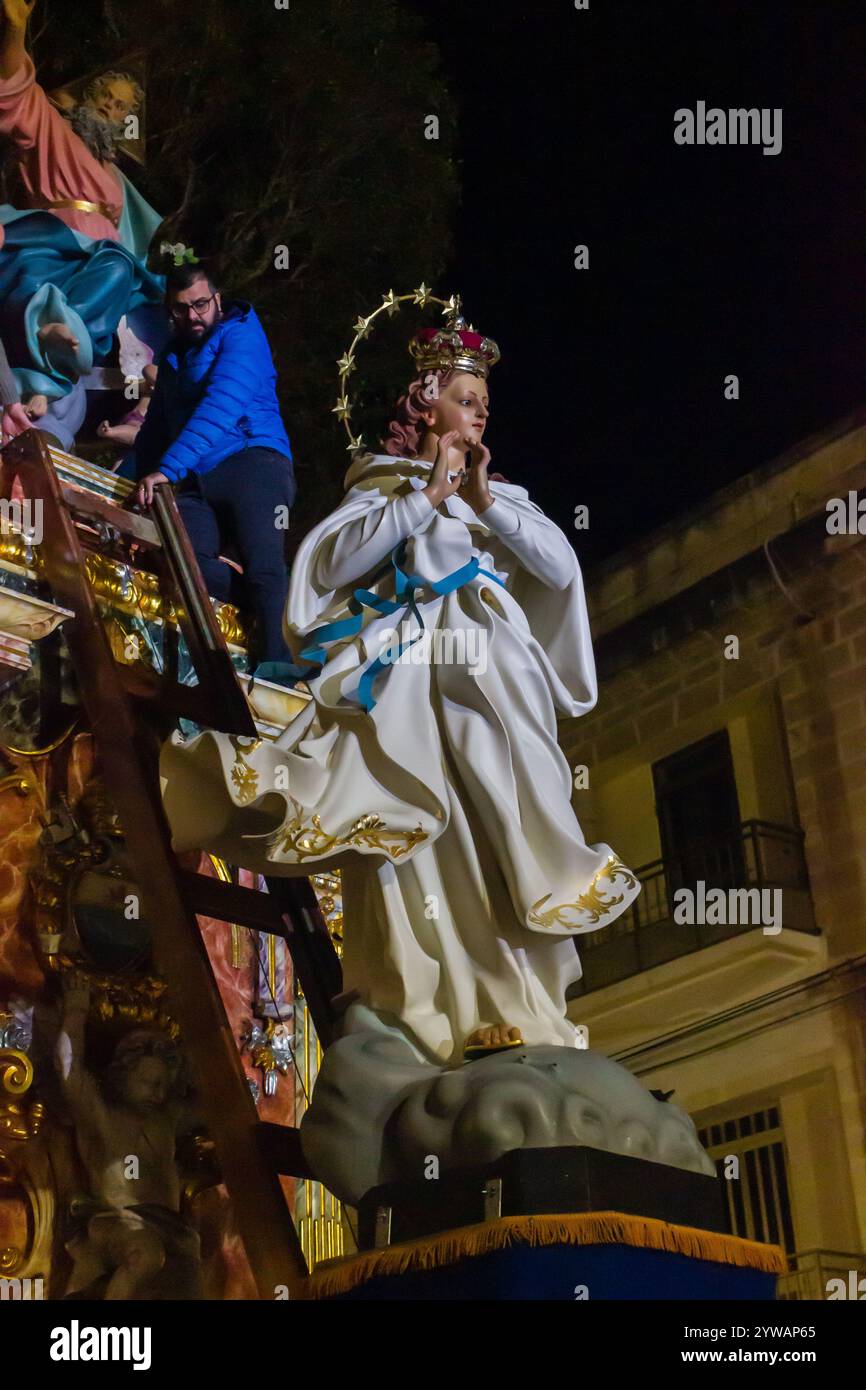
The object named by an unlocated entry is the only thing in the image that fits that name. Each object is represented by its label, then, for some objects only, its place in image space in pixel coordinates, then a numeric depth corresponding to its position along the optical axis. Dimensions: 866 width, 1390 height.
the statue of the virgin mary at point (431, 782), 4.18
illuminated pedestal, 3.57
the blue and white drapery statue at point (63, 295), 6.53
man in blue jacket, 5.96
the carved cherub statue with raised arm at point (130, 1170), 4.54
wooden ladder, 4.27
